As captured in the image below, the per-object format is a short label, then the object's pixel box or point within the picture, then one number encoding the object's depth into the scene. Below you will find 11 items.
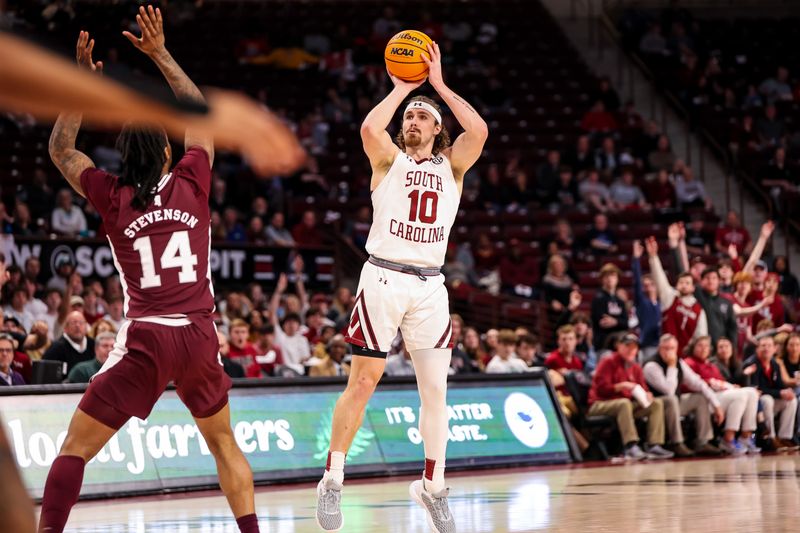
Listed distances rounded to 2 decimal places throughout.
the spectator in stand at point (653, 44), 28.70
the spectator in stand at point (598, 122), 25.52
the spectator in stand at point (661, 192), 23.31
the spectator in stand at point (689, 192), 23.50
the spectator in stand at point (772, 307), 17.45
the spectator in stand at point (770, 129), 25.69
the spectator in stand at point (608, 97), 26.56
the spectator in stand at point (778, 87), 27.14
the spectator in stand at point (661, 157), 24.81
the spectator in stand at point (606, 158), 24.11
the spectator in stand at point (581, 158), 23.94
